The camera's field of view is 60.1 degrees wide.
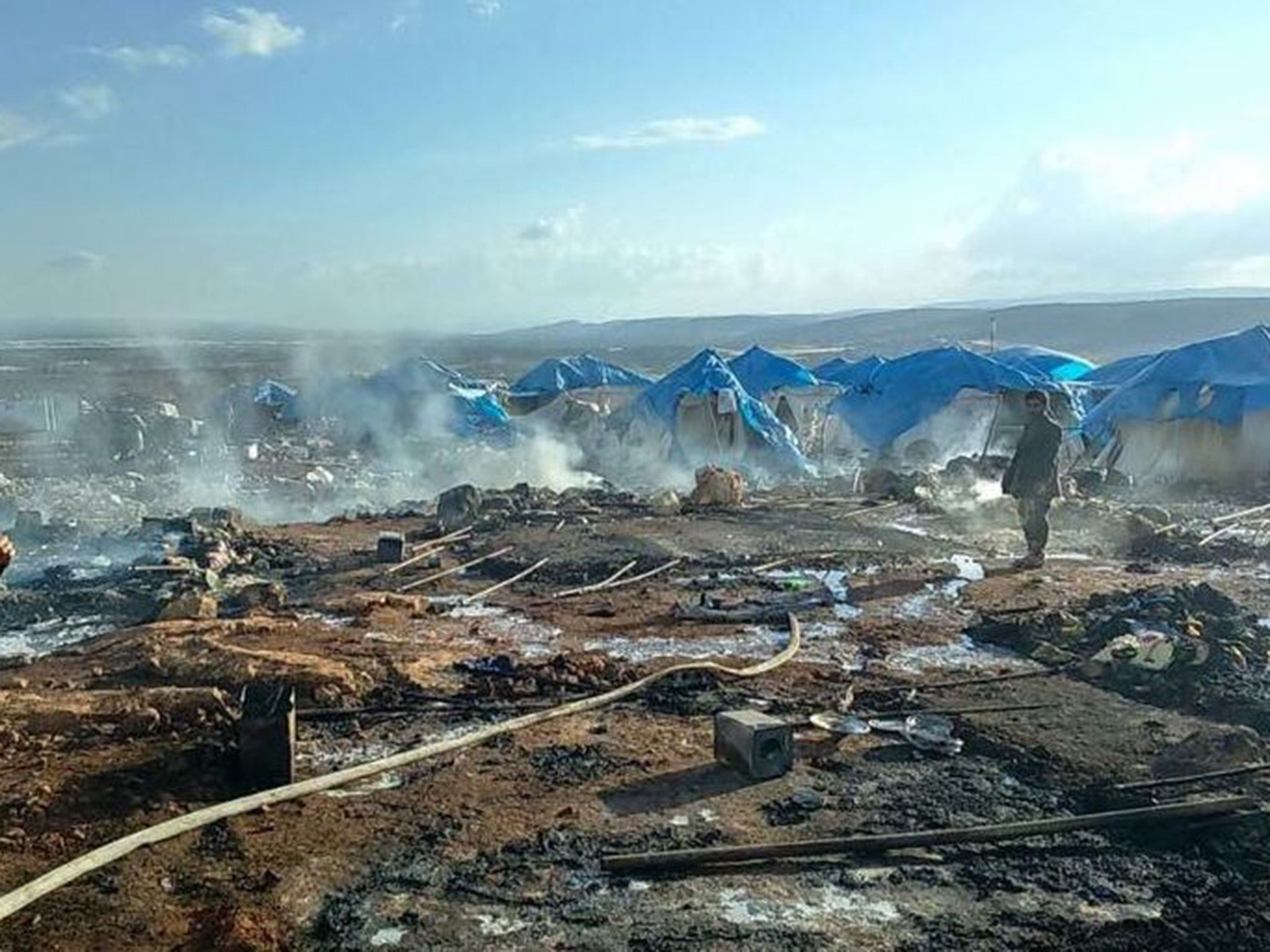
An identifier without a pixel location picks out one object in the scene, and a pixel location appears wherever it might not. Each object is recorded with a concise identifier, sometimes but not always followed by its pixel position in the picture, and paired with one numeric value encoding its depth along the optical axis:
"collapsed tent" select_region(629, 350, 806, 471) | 23.97
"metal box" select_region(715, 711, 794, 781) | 5.62
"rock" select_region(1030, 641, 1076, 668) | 8.05
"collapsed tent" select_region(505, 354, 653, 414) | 28.75
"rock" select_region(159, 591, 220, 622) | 9.56
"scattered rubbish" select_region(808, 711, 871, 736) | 6.33
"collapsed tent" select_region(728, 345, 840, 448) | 28.19
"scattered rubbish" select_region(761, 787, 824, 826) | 5.16
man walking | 12.01
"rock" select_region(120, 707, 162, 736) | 6.28
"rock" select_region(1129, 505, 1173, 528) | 15.00
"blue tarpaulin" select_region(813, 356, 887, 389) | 28.36
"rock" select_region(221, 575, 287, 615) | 10.21
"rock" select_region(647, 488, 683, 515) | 17.05
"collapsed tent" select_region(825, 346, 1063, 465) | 24.12
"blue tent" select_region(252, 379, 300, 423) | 30.09
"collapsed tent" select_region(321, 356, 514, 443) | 26.25
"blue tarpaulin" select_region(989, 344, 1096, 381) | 28.72
